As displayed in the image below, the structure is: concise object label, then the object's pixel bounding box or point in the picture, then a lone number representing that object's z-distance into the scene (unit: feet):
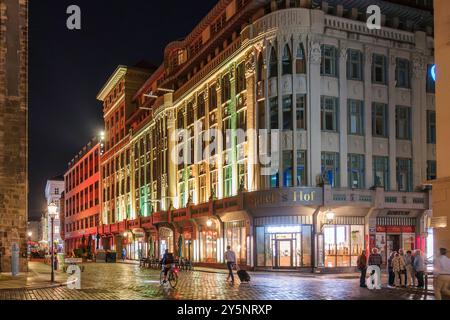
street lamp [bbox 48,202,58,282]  106.93
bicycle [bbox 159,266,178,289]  89.76
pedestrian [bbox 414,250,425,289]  85.20
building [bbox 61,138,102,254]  310.04
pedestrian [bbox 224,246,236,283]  100.99
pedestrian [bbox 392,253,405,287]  87.40
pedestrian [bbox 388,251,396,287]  88.74
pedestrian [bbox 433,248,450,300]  59.16
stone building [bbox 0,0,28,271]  126.00
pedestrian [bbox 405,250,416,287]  88.37
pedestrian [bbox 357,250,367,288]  88.12
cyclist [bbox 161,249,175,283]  90.43
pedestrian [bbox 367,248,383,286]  89.92
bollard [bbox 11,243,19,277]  109.60
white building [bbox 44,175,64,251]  510.91
